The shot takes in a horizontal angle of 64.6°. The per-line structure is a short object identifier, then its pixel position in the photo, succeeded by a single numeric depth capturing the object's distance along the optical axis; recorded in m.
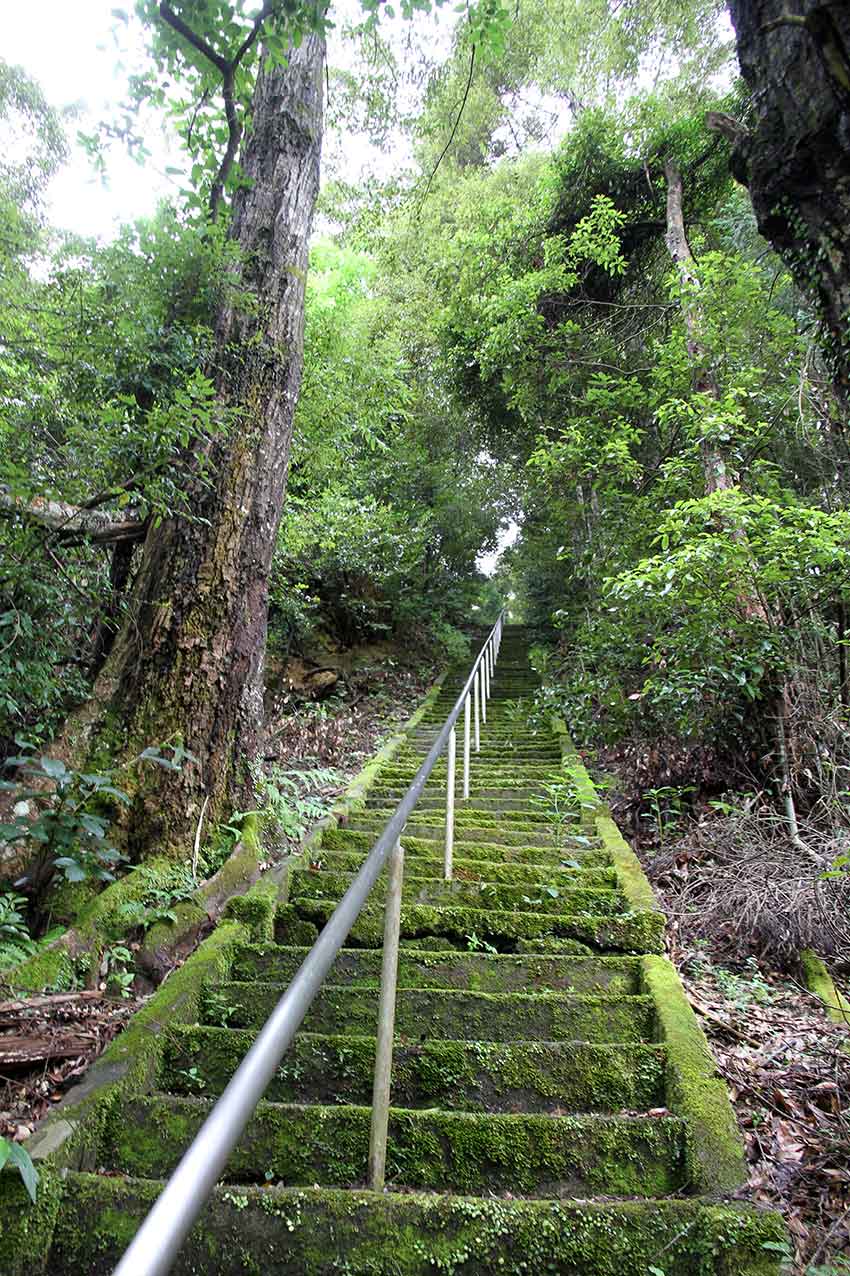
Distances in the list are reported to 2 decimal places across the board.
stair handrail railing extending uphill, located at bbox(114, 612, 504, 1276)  0.56
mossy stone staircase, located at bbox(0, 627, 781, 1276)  1.47
